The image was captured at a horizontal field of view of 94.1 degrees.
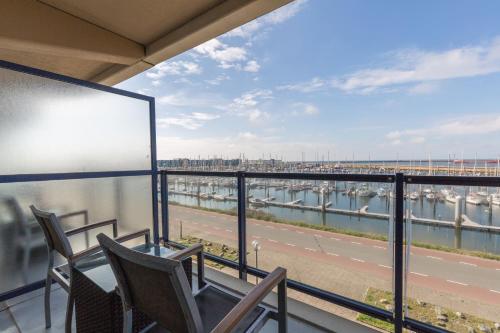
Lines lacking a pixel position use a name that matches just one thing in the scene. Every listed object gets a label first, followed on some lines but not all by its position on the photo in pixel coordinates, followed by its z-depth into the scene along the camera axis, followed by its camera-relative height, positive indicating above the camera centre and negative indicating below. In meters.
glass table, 1.27 -0.78
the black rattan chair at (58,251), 1.42 -0.56
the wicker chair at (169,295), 0.75 -0.51
